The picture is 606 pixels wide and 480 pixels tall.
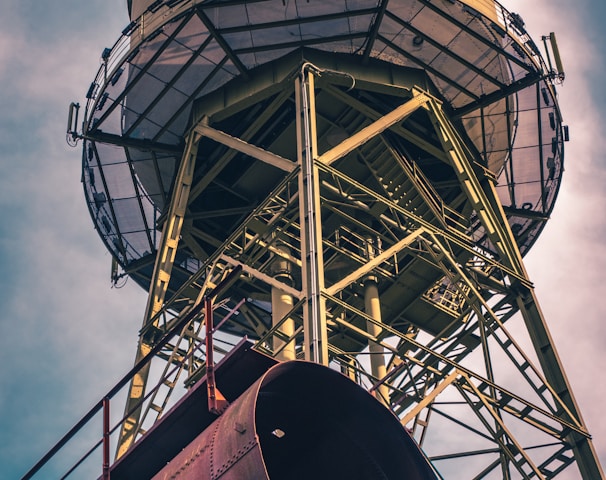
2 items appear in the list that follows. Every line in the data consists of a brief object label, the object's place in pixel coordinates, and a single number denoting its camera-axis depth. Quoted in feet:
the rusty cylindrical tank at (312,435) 45.60
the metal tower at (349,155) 83.35
